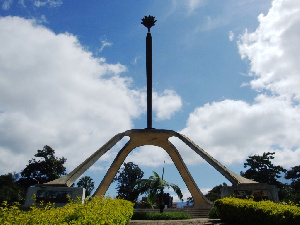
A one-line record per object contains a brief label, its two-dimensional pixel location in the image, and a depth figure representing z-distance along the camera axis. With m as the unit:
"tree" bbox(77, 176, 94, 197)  53.62
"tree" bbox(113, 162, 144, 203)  49.25
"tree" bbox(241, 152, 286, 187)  44.66
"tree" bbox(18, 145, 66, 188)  46.83
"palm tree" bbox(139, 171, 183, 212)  18.67
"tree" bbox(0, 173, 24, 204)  39.76
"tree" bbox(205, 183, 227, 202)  52.54
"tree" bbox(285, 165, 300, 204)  41.07
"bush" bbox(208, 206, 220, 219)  16.50
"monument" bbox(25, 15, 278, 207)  19.47
